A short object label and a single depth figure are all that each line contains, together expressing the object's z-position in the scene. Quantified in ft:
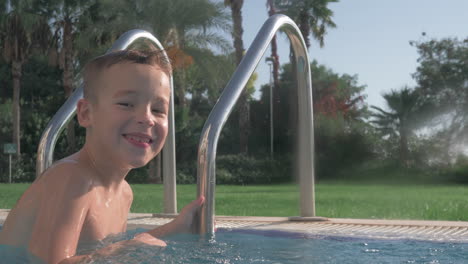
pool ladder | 8.25
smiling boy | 6.32
